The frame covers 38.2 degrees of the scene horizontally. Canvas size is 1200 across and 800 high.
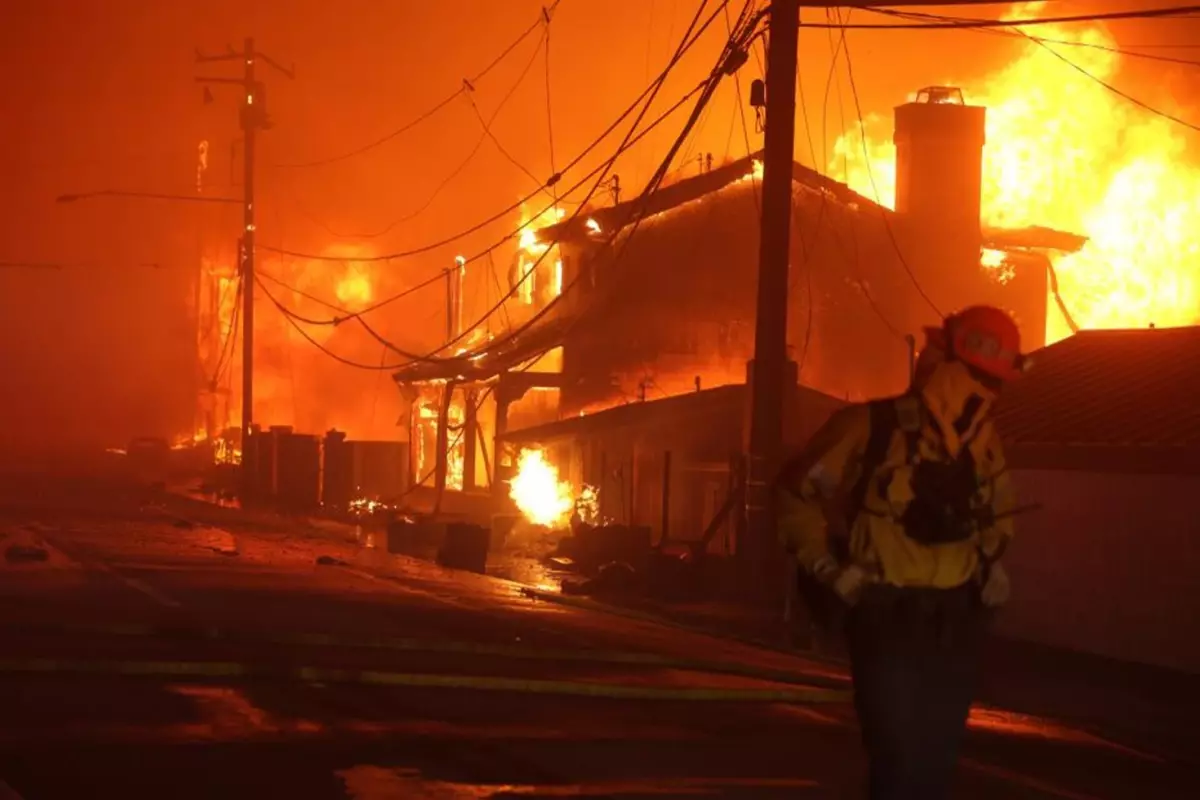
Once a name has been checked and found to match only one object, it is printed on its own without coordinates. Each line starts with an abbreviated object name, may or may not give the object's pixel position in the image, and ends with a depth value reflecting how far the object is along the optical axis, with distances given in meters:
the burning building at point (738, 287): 44.00
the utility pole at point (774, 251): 20.22
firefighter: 5.57
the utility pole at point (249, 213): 49.00
